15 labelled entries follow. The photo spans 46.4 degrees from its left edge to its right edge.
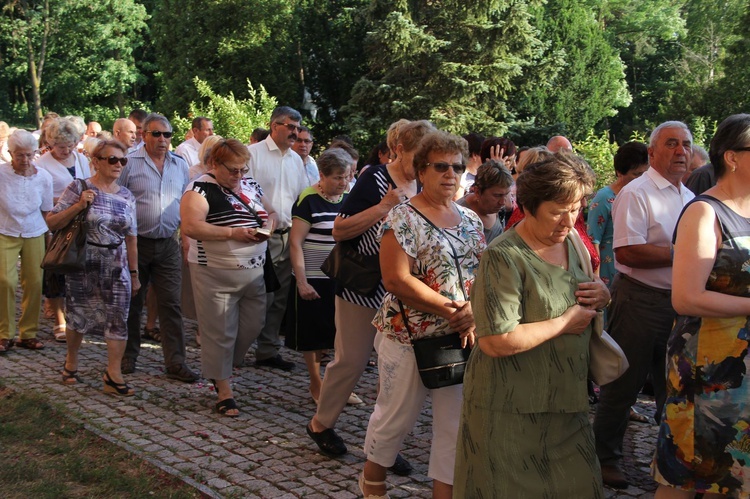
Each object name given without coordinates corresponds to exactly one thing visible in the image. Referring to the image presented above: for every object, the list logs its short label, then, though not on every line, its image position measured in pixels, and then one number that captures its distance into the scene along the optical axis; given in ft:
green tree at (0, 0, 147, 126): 153.28
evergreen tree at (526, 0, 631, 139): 104.88
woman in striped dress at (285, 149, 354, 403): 21.89
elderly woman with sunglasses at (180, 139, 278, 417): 21.06
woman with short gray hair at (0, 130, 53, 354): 28.19
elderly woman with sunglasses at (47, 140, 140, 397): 23.21
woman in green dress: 11.07
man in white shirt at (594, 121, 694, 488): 16.75
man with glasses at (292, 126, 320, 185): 29.61
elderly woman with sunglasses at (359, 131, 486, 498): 14.07
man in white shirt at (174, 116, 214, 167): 36.42
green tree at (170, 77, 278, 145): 66.08
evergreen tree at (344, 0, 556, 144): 96.58
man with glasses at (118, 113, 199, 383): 25.46
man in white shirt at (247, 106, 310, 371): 27.66
